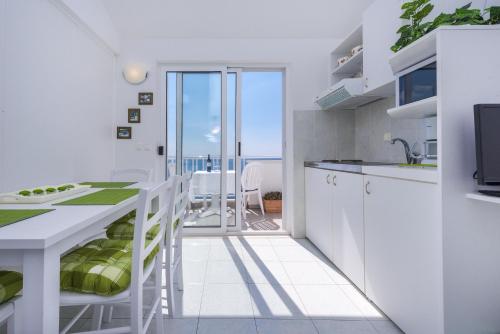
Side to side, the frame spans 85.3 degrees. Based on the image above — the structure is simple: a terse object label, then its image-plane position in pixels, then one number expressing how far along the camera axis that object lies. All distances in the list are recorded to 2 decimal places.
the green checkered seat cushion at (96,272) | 1.02
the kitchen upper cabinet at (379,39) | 1.99
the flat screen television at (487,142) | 1.10
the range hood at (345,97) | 2.52
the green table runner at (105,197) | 1.33
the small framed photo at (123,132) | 3.36
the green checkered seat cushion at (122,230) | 1.66
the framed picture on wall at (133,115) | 3.36
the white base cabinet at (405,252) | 1.26
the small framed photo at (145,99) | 3.37
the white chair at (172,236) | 1.61
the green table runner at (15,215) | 0.94
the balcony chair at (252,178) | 4.86
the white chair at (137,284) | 0.99
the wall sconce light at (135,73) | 3.35
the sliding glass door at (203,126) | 3.49
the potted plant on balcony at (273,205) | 5.03
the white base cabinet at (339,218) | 1.96
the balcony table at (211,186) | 3.59
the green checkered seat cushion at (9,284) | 0.91
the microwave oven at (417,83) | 1.45
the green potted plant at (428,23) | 1.27
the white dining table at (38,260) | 0.75
